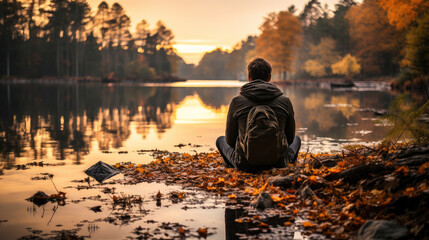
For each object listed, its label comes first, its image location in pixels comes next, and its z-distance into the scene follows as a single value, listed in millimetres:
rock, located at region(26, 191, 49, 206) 6242
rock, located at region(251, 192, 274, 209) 5852
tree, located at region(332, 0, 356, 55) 89688
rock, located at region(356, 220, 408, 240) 4250
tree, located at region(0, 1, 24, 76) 83375
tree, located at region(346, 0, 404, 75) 69188
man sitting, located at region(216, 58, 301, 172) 6742
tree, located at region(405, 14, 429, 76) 39250
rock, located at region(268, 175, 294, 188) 6621
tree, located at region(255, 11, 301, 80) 85250
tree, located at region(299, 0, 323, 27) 120375
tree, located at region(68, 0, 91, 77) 89375
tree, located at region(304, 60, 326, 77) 87812
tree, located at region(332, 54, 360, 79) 76312
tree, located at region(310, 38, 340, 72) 87575
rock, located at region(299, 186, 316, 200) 6038
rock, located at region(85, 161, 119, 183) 7925
